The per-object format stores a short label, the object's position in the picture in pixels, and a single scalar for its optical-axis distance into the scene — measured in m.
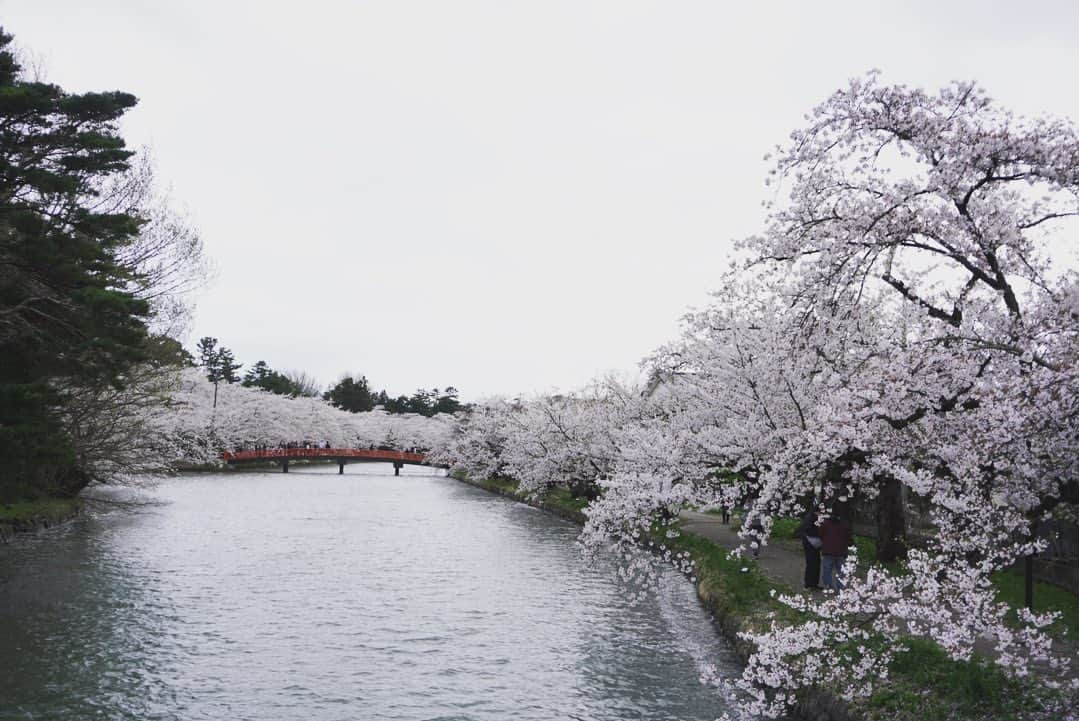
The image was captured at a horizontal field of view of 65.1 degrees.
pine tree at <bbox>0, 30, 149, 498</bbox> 18.25
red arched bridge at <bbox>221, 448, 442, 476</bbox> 73.56
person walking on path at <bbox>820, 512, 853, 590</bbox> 14.34
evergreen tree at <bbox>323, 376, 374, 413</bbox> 123.81
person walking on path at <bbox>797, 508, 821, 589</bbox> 15.05
